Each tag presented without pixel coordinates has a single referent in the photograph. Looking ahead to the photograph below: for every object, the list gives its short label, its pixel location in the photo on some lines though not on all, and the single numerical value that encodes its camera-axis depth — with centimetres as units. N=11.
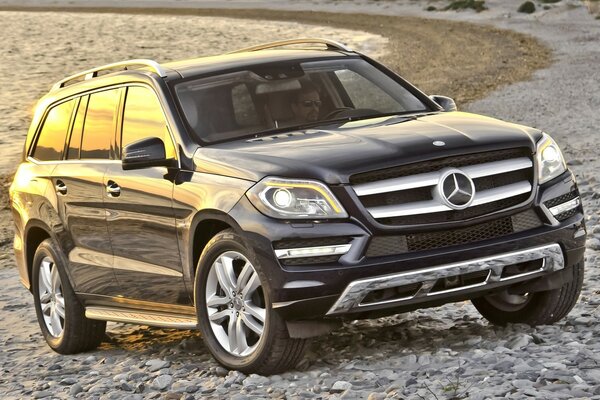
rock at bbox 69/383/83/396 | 1375
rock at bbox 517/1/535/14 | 9322
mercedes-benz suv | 1183
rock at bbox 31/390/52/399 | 1399
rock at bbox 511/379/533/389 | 1099
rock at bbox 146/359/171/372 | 1413
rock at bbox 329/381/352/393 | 1181
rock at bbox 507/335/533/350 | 1273
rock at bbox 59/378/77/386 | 1449
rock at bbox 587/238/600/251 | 1847
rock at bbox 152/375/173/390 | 1313
